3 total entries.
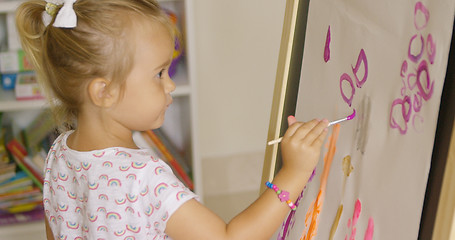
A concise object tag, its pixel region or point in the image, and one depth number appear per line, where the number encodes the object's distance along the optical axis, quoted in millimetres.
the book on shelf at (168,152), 1888
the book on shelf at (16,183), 1868
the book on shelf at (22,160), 1858
